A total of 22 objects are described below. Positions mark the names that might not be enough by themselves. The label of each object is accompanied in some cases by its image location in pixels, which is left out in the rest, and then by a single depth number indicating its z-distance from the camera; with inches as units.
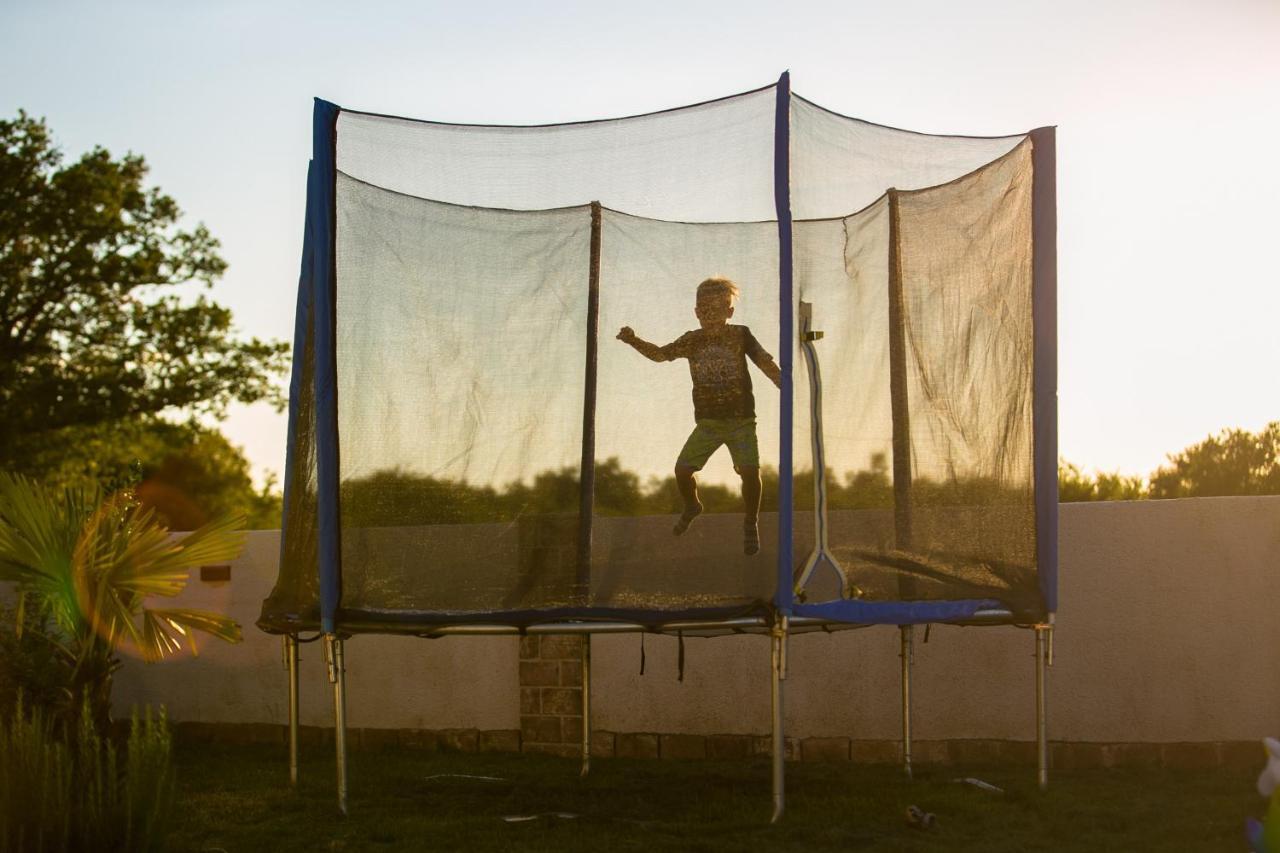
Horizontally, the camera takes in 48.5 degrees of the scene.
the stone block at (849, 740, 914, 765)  284.4
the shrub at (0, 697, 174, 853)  164.2
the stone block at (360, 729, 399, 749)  330.6
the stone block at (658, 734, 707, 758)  298.4
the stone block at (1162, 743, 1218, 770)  261.4
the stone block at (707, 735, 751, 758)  294.7
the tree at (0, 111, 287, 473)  955.3
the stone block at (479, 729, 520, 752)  317.7
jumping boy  206.5
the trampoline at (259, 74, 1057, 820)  207.0
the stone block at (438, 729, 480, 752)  321.4
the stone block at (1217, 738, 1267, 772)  258.5
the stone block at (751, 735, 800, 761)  291.3
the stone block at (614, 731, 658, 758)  303.0
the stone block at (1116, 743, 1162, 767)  265.1
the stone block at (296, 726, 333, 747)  338.3
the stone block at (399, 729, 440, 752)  325.7
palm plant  267.9
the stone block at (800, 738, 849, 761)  287.6
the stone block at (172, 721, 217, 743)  358.3
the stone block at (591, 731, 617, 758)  306.3
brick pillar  311.1
